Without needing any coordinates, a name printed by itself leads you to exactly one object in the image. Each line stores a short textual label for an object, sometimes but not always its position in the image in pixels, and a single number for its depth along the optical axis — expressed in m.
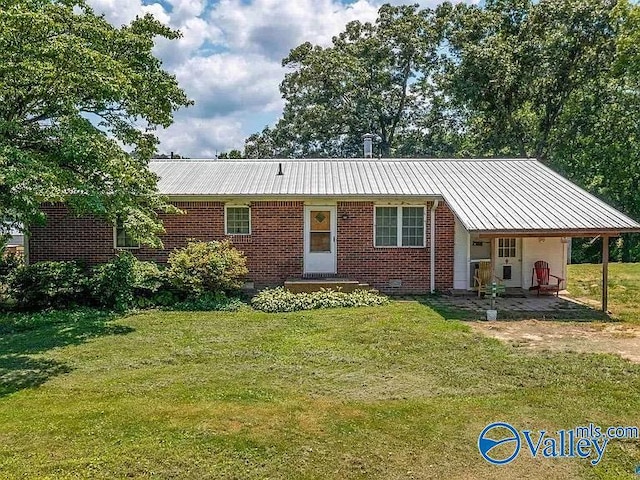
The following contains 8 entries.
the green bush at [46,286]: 10.95
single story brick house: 12.95
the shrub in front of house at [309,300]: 11.05
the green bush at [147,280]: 11.27
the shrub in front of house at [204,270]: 11.38
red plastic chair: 12.80
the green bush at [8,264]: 11.45
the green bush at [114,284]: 11.00
